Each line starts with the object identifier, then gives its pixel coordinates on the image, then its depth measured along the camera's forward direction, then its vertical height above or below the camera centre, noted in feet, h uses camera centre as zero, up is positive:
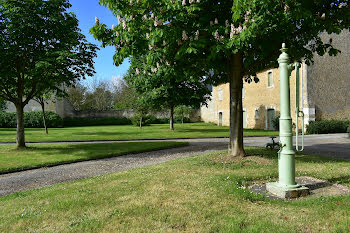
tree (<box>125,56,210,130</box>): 71.31 +8.56
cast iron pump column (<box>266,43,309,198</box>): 16.02 -1.43
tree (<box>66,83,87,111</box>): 179.83 +17.93
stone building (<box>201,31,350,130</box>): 70.49 +9.18
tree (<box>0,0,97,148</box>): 37.22 +11.11
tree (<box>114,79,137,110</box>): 90.12 +16.41
